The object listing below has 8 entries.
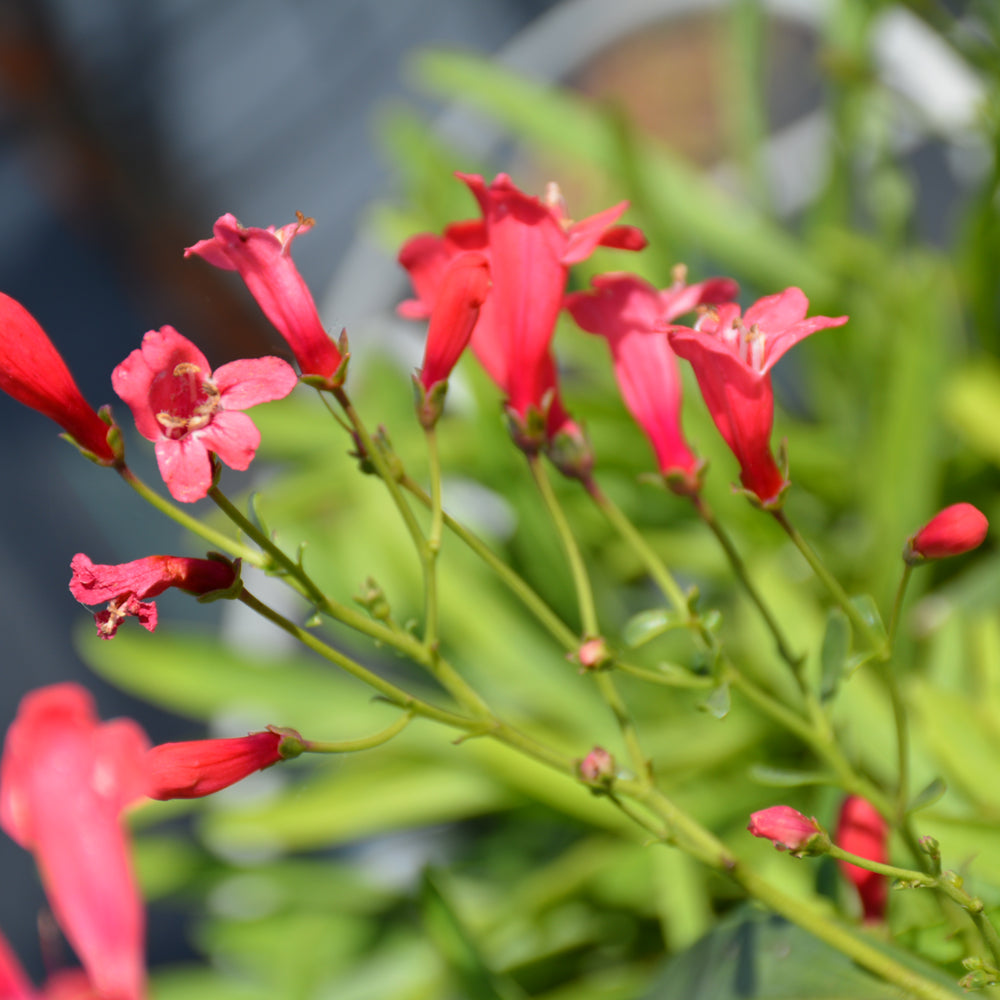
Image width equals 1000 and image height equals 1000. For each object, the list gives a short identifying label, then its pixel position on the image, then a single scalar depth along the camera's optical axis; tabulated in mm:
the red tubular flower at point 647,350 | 510
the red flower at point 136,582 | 467
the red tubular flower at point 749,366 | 480
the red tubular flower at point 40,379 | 475
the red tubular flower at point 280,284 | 478
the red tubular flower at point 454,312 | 486
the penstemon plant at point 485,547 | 462
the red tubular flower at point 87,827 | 459
